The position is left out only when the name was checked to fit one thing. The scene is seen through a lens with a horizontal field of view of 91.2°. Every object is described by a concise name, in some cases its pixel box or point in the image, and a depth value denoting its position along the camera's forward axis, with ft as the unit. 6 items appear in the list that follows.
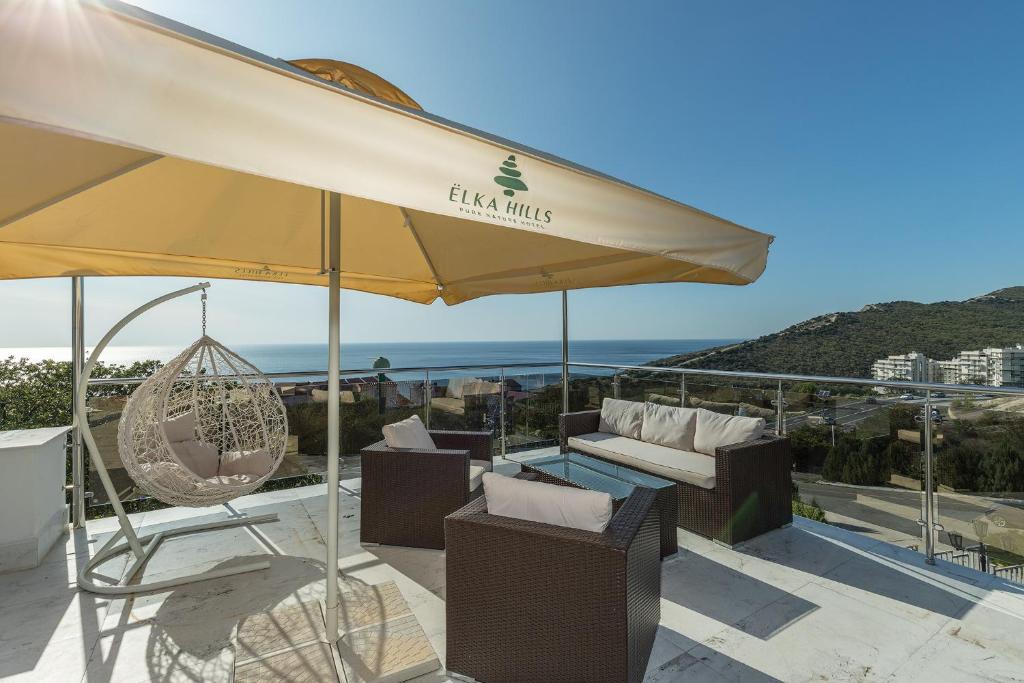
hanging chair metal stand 9.23
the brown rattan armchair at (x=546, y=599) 5.94
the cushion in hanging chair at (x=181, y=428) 11.82
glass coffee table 10.41
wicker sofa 10.91
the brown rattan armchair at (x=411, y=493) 10.87
